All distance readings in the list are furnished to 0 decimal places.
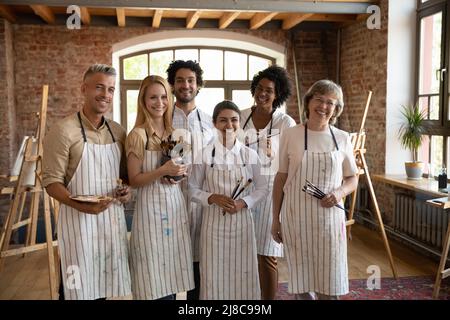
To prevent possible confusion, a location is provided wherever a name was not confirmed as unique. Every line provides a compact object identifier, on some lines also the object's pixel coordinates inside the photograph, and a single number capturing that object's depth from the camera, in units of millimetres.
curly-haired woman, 3174
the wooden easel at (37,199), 3828
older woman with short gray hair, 2721
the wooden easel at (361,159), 4633
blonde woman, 2623
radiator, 5170
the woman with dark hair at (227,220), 2797
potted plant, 5434
